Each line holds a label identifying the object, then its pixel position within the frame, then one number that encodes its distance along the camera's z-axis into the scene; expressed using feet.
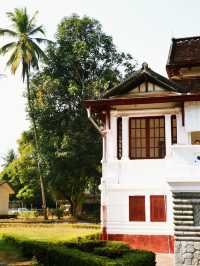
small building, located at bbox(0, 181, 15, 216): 153.58
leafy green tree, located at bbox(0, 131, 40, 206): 136.36
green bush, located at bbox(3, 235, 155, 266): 34.53
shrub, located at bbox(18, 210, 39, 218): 142.10
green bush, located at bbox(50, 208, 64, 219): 131.91
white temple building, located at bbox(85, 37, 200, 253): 54.60
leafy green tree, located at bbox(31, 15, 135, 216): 118.01
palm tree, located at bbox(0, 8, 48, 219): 128.47
